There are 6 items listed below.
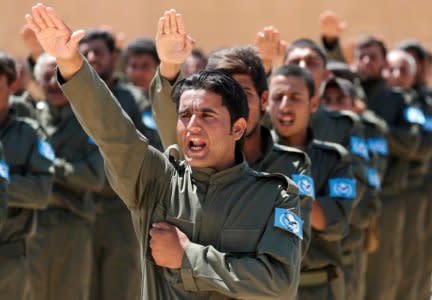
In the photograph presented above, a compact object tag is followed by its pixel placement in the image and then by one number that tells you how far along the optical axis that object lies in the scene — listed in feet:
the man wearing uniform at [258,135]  24.26
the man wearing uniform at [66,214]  35.79
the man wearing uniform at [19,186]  29.90
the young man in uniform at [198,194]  18.95
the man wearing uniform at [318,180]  28.12
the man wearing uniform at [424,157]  49.49
